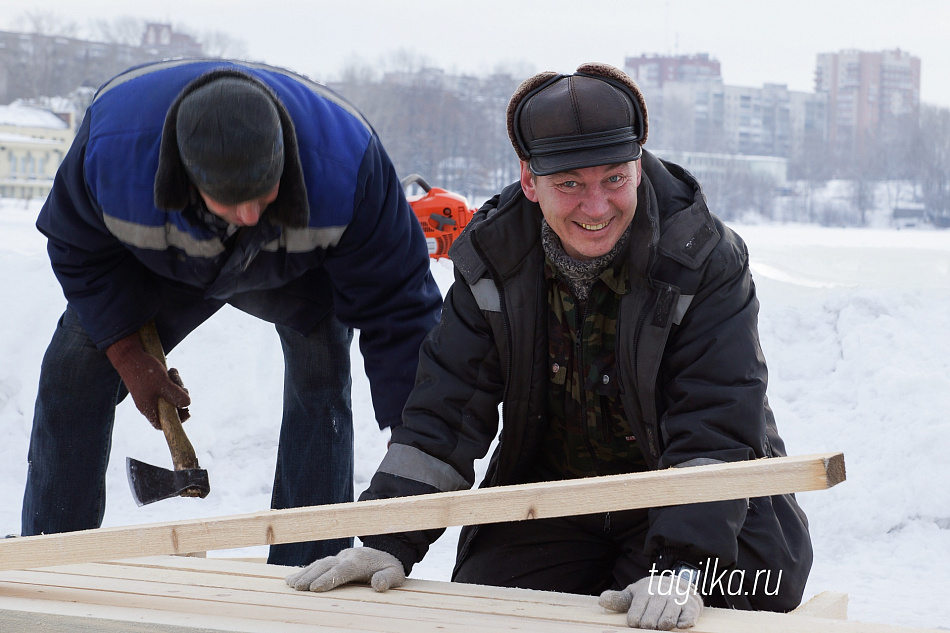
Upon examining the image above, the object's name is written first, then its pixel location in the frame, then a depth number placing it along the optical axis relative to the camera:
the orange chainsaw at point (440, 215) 6.71
